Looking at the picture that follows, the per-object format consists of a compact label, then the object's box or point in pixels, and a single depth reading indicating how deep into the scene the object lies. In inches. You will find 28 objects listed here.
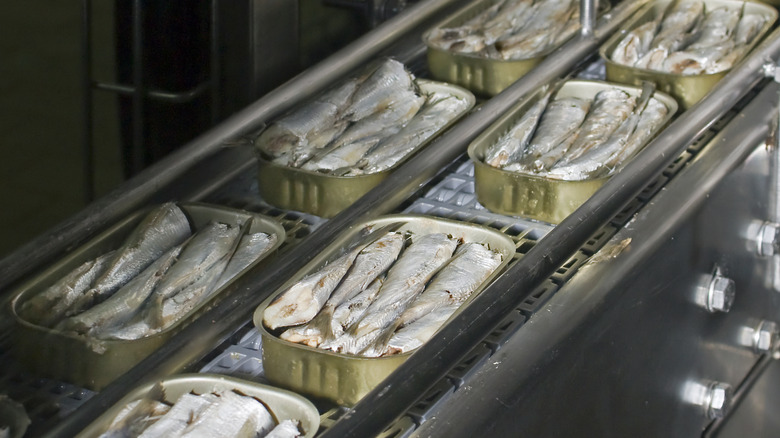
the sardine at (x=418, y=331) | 28.3
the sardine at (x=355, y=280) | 28.6
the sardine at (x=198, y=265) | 29.1
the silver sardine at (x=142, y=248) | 29.9
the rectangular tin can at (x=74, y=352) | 27.7
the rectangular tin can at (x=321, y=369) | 27.7
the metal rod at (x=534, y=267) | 26.5
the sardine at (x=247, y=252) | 30.5
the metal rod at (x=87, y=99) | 44.7
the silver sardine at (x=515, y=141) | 34.3
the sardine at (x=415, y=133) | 34.1
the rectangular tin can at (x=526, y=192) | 32.9
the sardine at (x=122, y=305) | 28.6
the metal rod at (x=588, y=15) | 39.6
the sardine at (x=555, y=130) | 34.7
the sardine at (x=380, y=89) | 36.6
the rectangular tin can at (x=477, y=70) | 38.4
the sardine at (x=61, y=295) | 28.9
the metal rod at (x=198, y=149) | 30.2
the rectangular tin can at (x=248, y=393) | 26.8
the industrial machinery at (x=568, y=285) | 27.7
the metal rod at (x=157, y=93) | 44.9
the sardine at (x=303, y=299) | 28.9
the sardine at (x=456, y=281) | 29.7
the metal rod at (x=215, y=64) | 44.7
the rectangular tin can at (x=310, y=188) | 32.9
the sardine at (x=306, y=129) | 34.5
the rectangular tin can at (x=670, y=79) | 37.5
